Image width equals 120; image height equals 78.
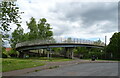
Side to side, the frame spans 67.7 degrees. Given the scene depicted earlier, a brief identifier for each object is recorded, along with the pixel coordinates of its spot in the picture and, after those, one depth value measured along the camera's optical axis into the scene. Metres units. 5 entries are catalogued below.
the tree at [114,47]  26.40
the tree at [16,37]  39.63
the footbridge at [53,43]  28.70
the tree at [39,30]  33.07
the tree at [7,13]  10.40
